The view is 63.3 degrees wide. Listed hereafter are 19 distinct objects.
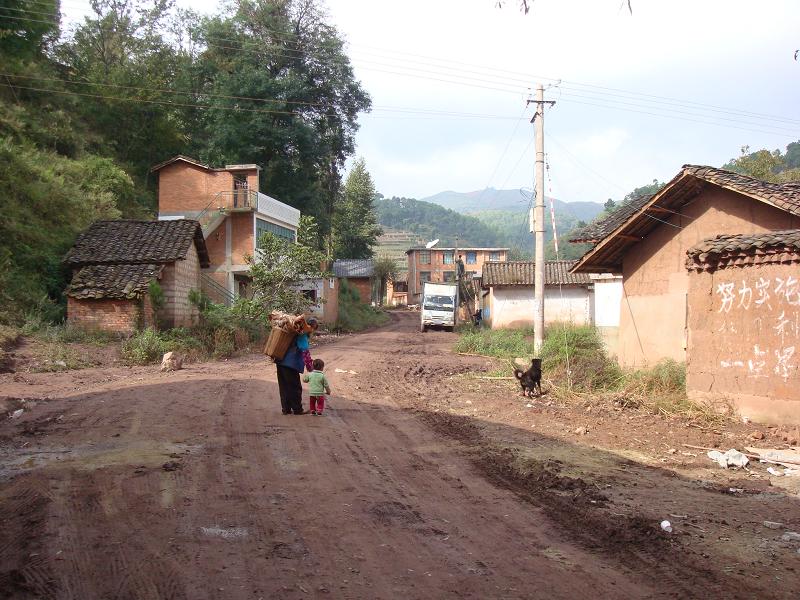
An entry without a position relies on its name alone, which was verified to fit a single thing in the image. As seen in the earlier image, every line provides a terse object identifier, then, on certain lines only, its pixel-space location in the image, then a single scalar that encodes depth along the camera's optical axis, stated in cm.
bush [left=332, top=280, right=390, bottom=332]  4325
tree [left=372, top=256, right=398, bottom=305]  7212
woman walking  1029
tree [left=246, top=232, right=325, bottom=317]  2709
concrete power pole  1942
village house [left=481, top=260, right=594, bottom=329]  3906
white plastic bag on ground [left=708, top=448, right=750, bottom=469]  799
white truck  4191
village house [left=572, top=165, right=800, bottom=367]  1188
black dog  1343
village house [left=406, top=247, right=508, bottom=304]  8856
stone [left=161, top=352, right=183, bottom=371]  1642
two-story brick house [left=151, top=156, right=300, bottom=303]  3319
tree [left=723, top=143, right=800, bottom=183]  3341
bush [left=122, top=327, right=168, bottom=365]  1802
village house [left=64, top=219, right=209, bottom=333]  2030
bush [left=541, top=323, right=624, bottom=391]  1416
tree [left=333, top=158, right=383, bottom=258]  6381
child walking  1033
